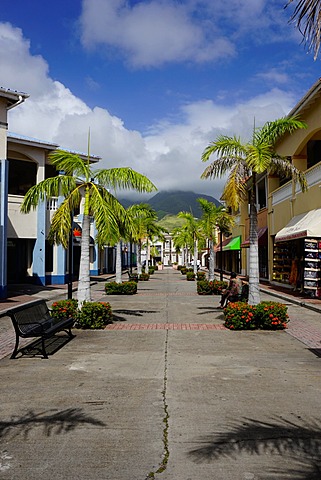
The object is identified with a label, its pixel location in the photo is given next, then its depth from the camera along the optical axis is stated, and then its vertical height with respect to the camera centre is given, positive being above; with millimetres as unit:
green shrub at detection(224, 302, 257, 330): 11742 -1397
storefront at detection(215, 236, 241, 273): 42512 +885
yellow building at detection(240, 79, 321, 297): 19453 +2692
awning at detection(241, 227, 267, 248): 31694 +1837
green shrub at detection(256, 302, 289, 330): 11664 -1350
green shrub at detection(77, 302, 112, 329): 11867 -1373
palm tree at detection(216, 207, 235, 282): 28203 +2591
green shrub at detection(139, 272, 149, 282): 39366 -1236
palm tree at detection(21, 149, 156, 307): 12305 +1958
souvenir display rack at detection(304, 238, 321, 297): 19312 -45
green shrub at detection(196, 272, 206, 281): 33984 -993
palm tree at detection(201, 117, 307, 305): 12289 +2713
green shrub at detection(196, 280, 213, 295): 23609 -1290
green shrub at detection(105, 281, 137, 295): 23562 -1303
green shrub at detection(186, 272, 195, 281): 39547 -1185
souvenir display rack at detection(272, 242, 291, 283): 25609 +49
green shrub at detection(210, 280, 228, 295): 23688 -1238
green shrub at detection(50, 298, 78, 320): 11704 -1209
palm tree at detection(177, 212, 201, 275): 39000 +3147
